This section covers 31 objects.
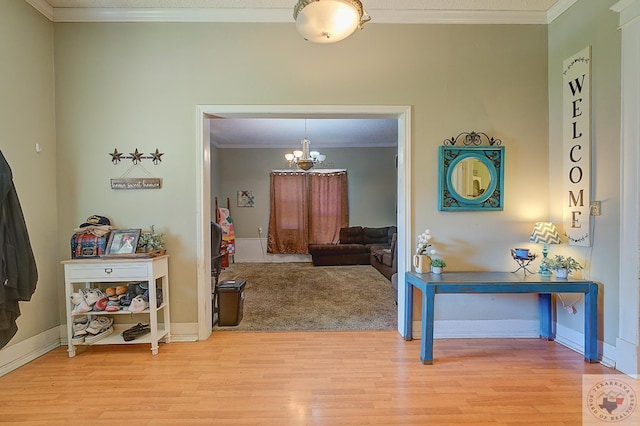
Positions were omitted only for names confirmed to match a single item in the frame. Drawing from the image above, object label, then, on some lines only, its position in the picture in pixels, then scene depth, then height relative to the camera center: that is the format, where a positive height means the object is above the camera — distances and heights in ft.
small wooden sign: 9.52 +0.76
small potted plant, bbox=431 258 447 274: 9.07 -1.66
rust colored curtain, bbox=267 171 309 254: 25.23 -0.49
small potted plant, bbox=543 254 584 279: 8.57 -1.60
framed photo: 8.93 -0.92
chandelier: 17.35 +2.78
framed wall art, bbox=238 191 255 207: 25.55 +0.80
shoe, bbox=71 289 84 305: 8.61 -2.40
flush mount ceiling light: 5.21 +3.17
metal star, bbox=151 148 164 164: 9.61 +1.54
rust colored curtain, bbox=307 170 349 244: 25.32 +0.21
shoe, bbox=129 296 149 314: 8.61 -2.62
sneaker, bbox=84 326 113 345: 8.68 -3.53
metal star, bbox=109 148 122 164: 9.55 +1.60
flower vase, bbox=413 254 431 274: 9.23 -1.64
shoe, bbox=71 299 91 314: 8.53 -2.65
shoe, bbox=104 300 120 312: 8.59 -2.64
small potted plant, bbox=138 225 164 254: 9.11 -0.99
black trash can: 10.74 -3.28
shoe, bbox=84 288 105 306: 8.65 -2.38
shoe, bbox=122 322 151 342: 8.85 -3.48
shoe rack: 8.54 -1.80
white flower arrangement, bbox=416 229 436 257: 9.34 -1.10
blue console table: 8.05 -2.12
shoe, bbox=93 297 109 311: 8.66 -2.60
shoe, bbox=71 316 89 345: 8.63 -3.30
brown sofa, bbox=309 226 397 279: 22.44 -2.87
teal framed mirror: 9.64 +0.99
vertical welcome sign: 8.45 +1.64
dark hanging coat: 6.49 -1.06
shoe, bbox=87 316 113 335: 8.82 -3.27
